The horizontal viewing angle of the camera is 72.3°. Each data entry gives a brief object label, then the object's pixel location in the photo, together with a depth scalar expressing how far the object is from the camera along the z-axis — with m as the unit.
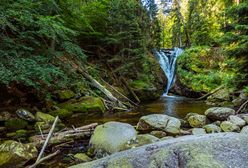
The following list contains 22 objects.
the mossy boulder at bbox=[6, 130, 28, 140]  4.31
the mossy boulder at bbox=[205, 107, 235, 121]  5.29
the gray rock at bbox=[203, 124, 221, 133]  4.37
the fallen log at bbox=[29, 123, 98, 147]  3.85
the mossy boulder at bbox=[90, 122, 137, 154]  3.42
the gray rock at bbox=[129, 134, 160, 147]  3.46
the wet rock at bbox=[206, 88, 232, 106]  8.43
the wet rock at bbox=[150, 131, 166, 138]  4.33
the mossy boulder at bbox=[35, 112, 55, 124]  5.17
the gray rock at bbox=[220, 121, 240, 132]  4.41
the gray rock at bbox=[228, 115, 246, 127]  4.59
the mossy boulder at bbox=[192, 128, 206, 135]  4.27
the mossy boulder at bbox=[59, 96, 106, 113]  6.41
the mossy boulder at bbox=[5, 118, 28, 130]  4.88
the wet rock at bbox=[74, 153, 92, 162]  3.32
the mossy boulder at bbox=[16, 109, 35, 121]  5.18
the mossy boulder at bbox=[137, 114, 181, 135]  4.47
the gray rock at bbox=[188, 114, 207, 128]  5.01
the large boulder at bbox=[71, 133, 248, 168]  1.78
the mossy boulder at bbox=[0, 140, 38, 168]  2.98
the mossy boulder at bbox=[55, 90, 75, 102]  6.72
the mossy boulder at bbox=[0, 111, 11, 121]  5.05
